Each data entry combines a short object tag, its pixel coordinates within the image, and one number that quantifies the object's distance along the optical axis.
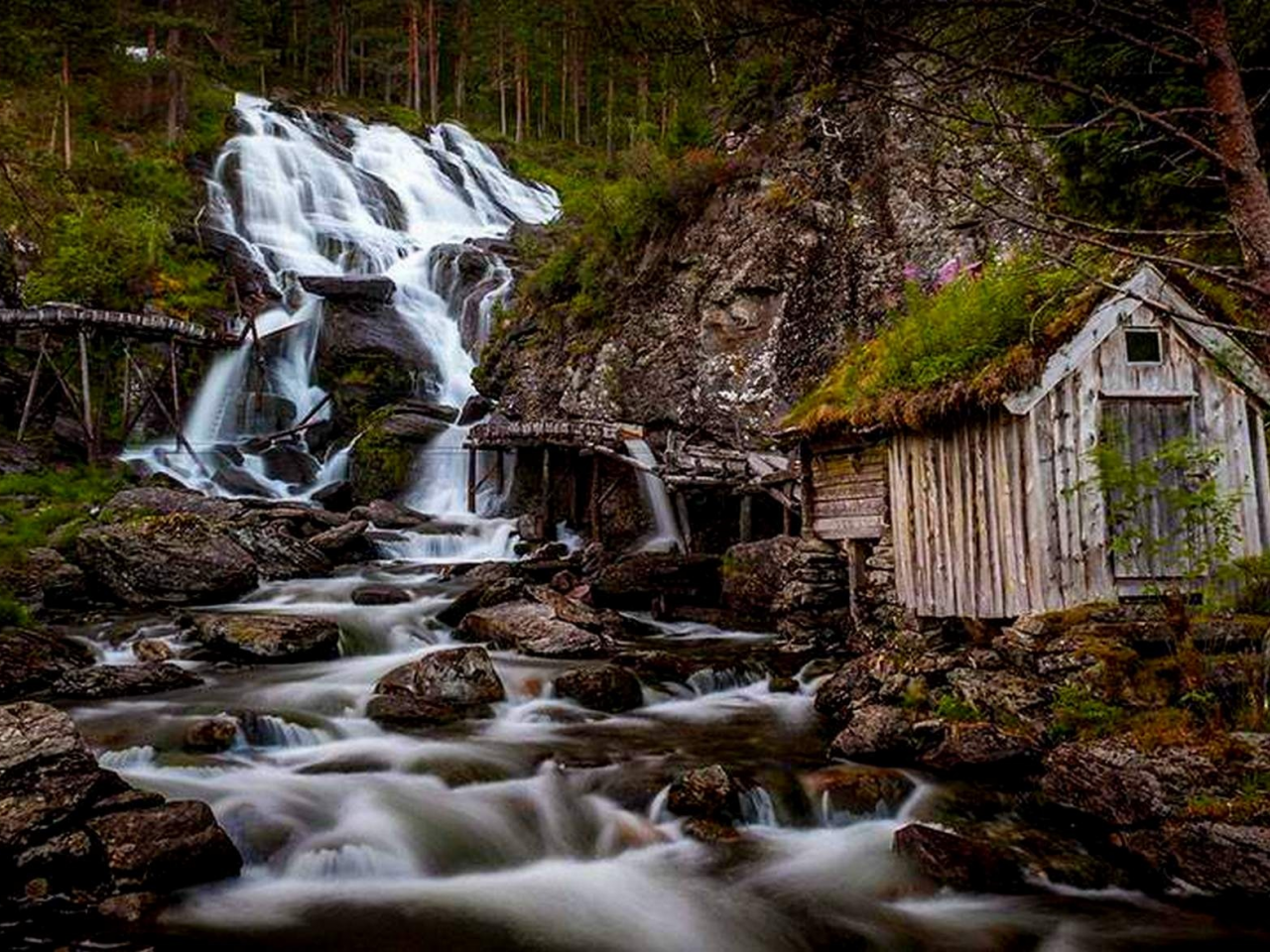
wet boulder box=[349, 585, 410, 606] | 15.38
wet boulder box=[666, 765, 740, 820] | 6.98
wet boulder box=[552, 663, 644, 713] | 10.00
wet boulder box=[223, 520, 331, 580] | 17.50
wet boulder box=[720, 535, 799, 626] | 14.57
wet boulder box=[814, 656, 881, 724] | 9.39
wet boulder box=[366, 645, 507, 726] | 9.42
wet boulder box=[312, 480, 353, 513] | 23.20
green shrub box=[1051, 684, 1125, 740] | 7.07
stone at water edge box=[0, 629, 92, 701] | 9.97
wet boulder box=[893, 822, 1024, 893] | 5.75
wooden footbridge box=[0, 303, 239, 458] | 21.95
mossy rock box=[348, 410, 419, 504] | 24.45
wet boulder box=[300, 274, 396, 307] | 30.09
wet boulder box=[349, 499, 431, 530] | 21.42
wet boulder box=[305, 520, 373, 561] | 18.72
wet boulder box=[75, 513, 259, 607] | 15.37
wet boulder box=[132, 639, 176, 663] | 11.55
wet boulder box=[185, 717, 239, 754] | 8.13
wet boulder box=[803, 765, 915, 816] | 7.03
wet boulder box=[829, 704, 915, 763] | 7.97
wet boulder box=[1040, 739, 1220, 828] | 5.86
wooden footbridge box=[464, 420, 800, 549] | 17.73
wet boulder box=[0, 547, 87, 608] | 14.64
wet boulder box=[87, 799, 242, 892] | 5.54
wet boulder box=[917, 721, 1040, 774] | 7.41
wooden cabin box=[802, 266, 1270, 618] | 8.29
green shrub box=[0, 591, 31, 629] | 11.73
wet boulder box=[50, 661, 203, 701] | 9.79
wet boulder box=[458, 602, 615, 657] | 12.48
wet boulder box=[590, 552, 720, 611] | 16.47
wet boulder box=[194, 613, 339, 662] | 11.74
